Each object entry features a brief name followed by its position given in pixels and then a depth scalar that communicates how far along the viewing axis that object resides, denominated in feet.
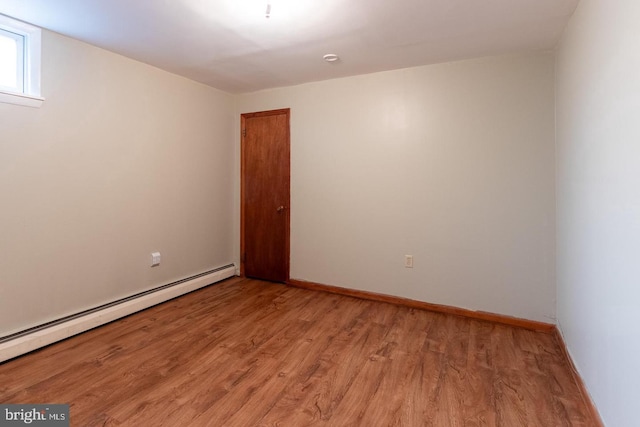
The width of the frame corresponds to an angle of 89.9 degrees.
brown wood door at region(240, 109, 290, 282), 12.99
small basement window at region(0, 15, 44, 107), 7.43
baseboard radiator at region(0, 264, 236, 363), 7.43
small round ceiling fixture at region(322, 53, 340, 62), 9.37
